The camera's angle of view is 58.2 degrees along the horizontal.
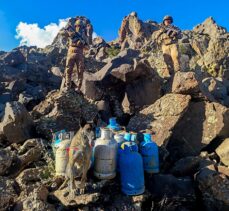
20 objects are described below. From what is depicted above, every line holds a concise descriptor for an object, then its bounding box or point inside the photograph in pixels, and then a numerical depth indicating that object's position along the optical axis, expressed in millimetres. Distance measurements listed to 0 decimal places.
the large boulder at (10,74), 7853
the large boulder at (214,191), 2857
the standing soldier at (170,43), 6501
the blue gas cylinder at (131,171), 2642
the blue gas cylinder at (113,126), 3475
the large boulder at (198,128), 3887
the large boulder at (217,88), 5490
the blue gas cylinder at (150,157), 2982
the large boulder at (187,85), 4172
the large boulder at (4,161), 3076
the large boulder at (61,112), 4081
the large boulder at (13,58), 9148
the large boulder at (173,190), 2821
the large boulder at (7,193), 2479
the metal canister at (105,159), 2644
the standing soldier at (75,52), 5537
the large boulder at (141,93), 5132
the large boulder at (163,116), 3873
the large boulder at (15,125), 3887
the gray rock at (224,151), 3499
